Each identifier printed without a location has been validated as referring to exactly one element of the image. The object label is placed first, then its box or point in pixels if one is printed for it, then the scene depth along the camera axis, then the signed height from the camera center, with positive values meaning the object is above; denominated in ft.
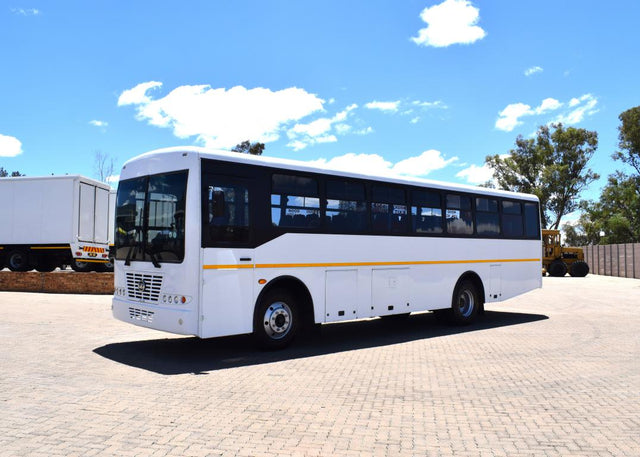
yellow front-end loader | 125.90 -1.63
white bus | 27.73 +0.43
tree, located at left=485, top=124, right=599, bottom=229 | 202.59 +32.54
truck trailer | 73.92 +4.03
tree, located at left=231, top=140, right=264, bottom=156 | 169.37 +32.40
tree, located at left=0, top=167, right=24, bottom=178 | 367.17 +52.83
